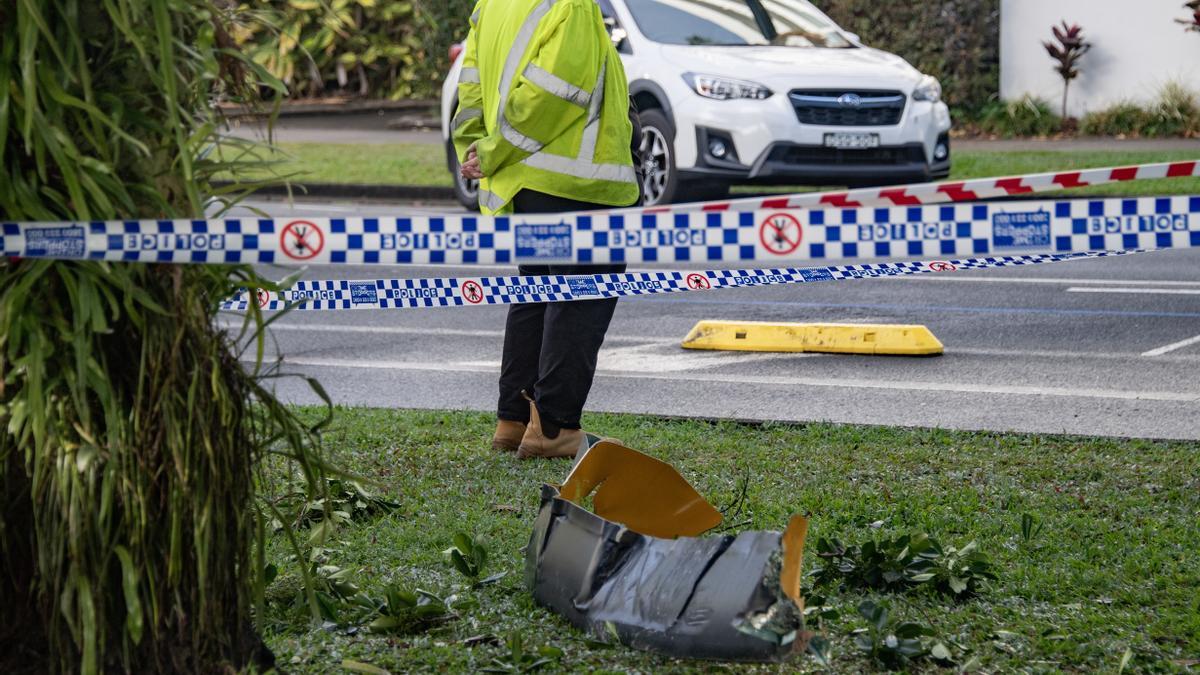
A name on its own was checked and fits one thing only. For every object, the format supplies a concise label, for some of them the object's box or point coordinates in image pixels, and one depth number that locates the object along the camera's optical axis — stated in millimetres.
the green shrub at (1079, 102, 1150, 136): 36531
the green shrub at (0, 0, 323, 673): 5453
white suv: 25594
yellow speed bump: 15156
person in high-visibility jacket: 10242
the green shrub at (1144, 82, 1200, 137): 35844
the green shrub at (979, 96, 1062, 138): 37937
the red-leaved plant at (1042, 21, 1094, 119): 37500
